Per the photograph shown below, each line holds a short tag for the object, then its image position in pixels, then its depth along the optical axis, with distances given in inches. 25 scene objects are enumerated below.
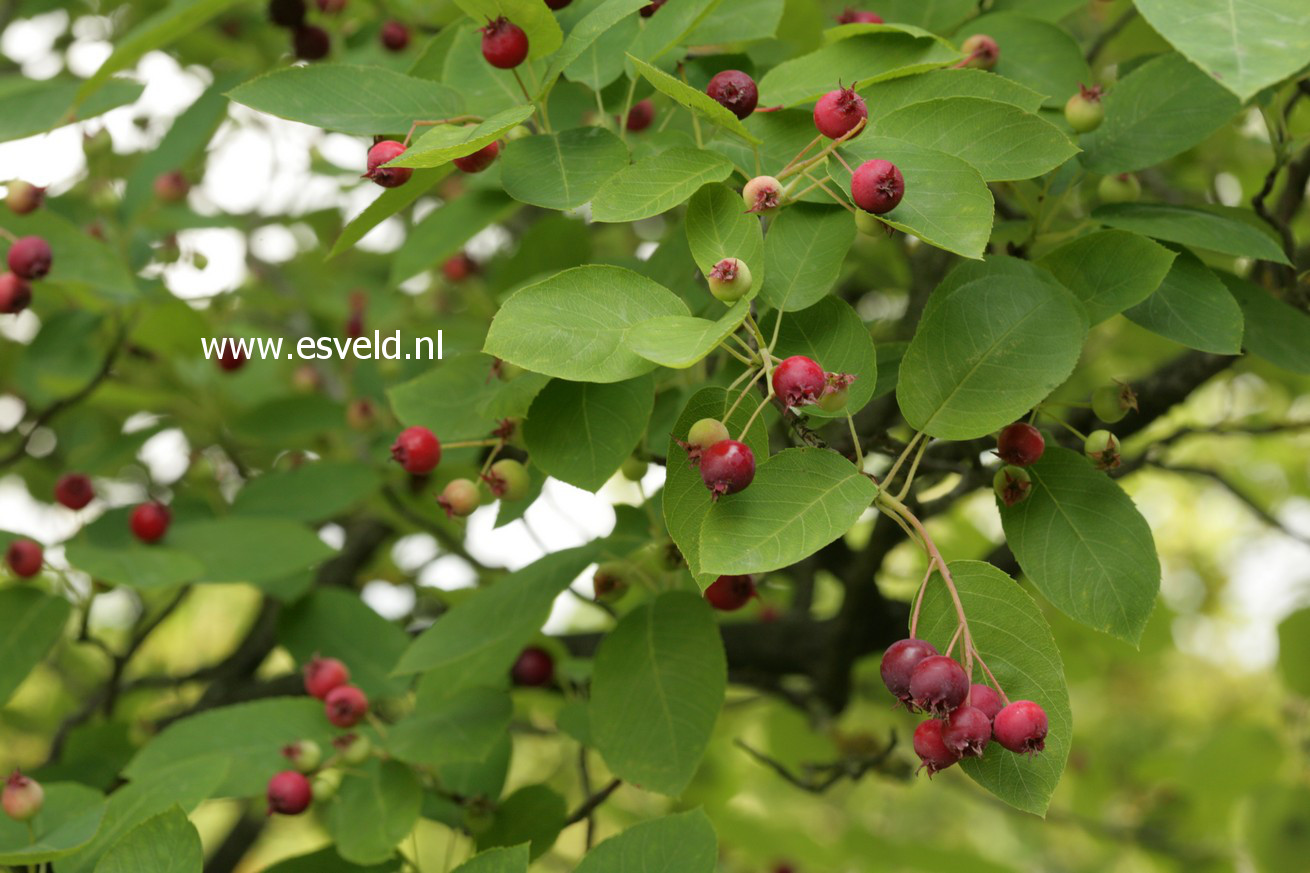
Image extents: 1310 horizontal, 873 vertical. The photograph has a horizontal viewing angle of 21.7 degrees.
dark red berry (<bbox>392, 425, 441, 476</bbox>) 26.8
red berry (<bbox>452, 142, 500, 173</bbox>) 24.9
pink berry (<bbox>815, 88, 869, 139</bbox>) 24.1
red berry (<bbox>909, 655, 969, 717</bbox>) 22.7
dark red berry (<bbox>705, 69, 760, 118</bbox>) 24.5
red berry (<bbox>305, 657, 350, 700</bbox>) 28.8
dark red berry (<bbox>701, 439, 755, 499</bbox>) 23.2
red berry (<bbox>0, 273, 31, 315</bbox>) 28.8
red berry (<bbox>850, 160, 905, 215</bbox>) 23.6
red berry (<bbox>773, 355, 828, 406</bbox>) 23.3
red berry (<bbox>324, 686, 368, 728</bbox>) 28.3
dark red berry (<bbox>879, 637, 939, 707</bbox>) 23.1
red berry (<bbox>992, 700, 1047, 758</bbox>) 22.9
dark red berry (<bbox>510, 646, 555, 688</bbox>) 30.9
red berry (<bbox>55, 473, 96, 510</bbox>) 32.7
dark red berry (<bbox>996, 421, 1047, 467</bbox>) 24.8
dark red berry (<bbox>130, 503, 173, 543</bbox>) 31.2
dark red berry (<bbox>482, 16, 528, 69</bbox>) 24.8
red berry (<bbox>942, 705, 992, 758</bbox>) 23.0
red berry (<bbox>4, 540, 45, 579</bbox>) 30.1
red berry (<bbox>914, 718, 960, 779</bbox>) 23.2
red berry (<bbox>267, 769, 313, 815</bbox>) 27.4
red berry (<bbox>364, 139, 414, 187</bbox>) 24.6
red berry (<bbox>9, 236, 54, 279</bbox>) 28.8
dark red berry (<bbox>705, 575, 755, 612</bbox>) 25.8
